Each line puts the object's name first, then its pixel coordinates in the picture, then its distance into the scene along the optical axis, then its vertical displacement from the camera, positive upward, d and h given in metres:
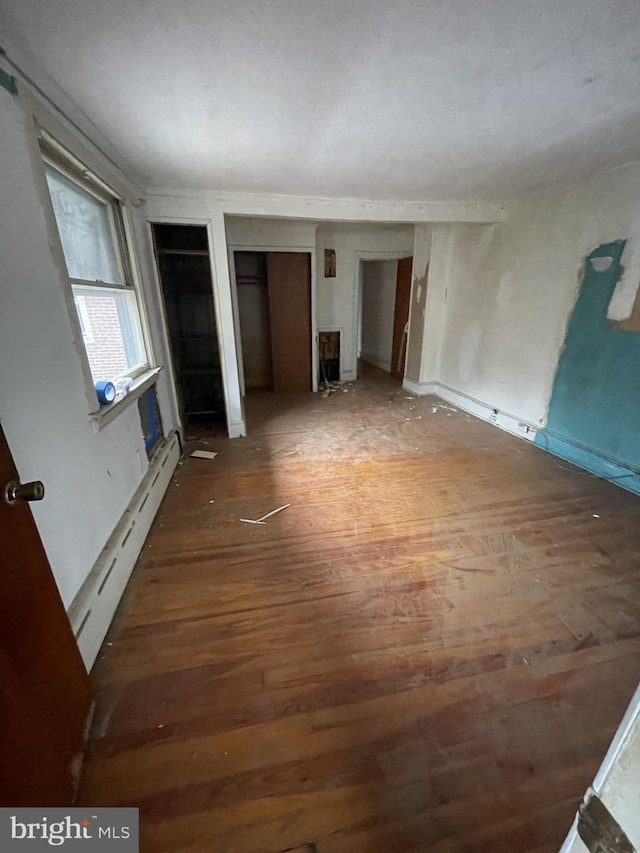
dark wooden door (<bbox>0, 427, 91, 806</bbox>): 0.81 -0.94
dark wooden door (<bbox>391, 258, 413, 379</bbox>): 5.45 -0.18
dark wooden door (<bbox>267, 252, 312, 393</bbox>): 4.86 -0.17
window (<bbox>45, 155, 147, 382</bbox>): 1.81 +0.22
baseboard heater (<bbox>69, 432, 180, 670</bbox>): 1.39 -1.23
